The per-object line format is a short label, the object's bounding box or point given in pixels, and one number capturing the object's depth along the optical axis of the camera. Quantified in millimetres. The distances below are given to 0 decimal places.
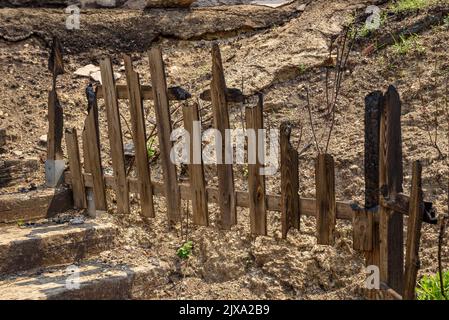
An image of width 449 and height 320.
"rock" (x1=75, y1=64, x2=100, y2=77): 6785
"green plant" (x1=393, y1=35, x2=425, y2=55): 5512
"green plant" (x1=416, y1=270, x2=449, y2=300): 3609
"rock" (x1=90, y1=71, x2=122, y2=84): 6730
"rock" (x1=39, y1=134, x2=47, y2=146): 5898
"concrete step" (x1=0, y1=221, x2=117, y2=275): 4465
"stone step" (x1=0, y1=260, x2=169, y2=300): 3988
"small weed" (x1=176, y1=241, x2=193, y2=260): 4586
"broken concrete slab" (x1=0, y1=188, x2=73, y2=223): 5039
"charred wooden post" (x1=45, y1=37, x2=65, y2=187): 5336
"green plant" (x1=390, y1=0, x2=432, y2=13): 6059
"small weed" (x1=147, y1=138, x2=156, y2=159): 5336
